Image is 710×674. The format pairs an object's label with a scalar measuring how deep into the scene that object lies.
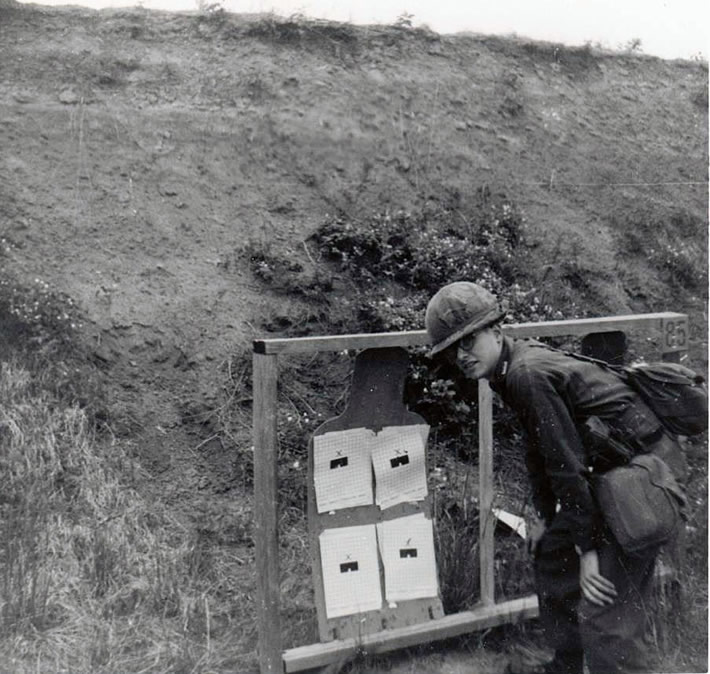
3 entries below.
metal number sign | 4.05
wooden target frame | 3.35
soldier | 2.96
